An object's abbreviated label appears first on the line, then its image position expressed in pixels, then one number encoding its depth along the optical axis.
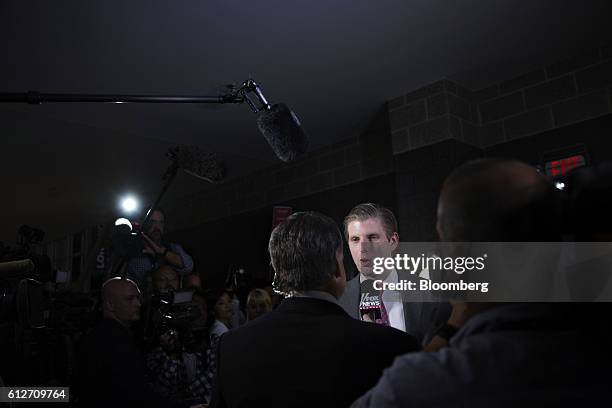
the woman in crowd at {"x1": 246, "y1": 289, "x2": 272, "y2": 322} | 3.58
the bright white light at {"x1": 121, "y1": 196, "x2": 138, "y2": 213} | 3.73
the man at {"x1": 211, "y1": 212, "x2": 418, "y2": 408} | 0.98
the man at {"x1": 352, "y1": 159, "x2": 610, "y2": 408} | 0.54
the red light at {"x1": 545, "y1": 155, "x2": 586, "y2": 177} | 3.22
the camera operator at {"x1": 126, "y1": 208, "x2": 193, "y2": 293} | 3.32
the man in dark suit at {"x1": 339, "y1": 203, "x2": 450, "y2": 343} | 1.90
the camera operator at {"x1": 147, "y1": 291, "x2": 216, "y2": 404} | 2.57
